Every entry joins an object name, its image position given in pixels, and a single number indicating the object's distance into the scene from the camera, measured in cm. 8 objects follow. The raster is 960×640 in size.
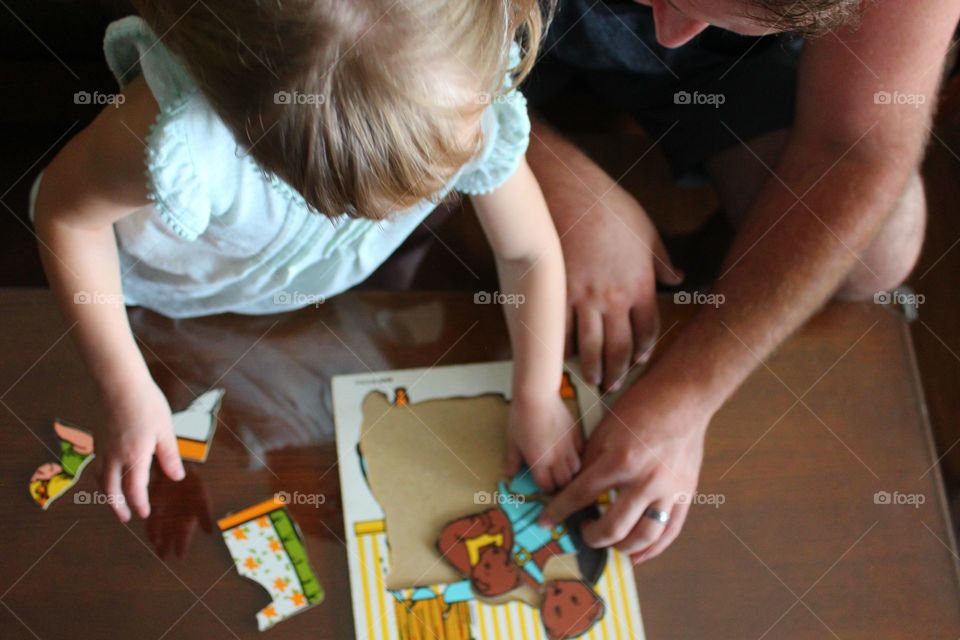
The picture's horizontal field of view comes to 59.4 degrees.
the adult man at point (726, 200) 88
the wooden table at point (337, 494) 79
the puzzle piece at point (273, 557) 79
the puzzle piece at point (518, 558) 81
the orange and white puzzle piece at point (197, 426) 84
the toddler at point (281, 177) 56
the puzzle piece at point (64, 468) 81
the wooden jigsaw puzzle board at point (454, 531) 80
